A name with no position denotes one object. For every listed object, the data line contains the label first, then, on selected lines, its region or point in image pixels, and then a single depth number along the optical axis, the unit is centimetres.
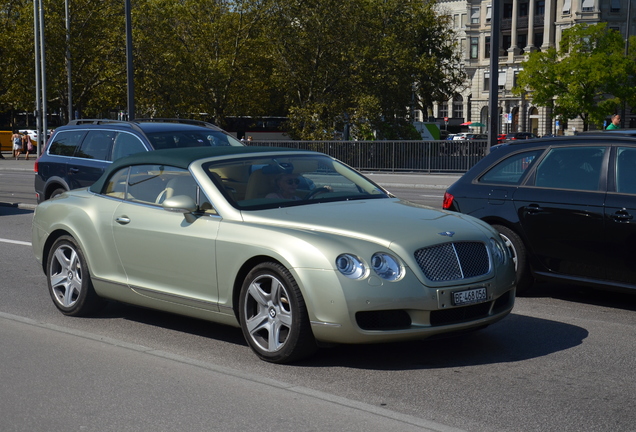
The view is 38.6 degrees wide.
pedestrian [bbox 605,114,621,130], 1780
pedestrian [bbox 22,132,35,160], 5671
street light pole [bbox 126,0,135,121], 2592
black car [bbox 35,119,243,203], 1351
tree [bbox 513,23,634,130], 6431
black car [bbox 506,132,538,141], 6028
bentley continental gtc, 569
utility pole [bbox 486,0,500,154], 2027
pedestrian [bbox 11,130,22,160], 5719
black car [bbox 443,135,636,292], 769
